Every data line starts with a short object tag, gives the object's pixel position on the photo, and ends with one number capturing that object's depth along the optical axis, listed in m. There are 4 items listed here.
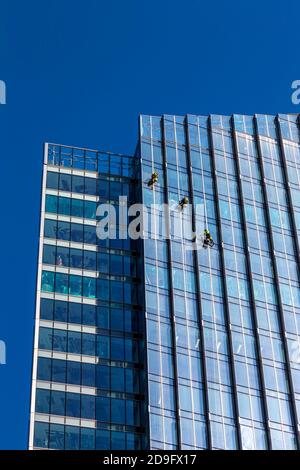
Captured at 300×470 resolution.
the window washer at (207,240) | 89.75
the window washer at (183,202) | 92.75
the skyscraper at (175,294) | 78.19
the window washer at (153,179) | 93.69
